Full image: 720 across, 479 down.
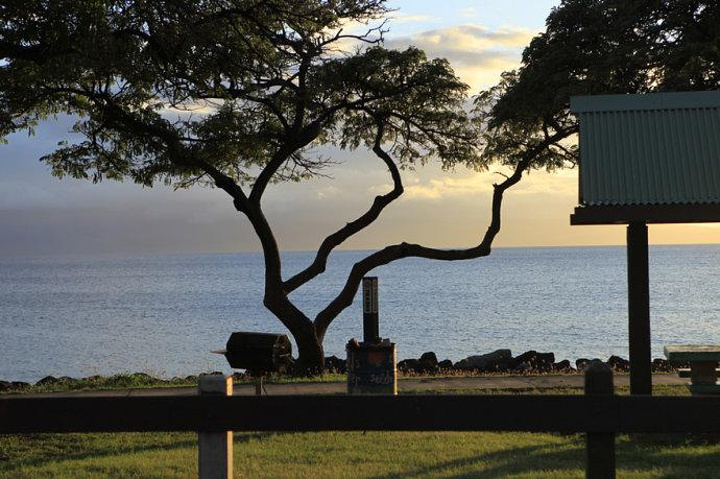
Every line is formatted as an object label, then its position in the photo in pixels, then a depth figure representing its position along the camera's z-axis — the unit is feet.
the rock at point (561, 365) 94.22
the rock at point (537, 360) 100.17
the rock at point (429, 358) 104.58
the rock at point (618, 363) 86.27
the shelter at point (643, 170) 35.65
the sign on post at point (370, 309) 40.75
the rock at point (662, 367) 82.61
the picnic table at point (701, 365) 38.73
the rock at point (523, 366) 93.20
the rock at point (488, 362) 96.49
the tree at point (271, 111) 55.98
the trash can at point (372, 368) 39.11
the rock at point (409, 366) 90.10
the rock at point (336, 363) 96.20
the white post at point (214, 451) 19.15
